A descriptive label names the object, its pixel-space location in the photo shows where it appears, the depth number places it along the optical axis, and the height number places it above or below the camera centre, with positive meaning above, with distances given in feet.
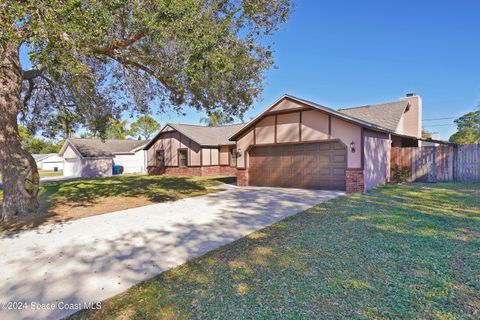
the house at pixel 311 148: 35.78 +1.83
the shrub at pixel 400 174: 44.29 -2.65
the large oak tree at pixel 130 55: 15.84 +9.18
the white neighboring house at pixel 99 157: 84.64 +1.45
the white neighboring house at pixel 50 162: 139.95 -0.54
